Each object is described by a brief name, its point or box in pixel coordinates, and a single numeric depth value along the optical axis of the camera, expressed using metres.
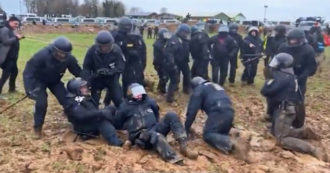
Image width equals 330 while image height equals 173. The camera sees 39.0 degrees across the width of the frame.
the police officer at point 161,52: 11.07
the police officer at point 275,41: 13.24
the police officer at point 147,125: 6.80
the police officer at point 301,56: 9.44
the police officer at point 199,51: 11.88
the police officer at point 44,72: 7.66
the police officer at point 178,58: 10.72
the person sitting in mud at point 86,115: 7.46
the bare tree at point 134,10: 90.12
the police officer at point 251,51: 13.42
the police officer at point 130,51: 10.09
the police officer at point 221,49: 12.61
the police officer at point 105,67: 8.30
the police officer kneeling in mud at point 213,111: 7.51
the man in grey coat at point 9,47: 10.45
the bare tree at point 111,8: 66.00
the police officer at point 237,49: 13.05
